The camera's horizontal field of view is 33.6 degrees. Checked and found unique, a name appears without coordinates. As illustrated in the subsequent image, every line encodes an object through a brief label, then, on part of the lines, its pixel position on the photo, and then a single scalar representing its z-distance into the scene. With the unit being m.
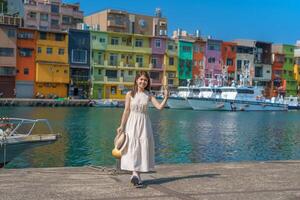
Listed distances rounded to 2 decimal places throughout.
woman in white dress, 8.67
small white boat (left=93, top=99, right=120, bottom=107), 77.94
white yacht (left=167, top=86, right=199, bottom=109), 80.88
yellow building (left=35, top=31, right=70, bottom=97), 77.80
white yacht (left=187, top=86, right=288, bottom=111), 79.06
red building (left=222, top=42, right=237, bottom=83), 99.25
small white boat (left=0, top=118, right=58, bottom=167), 16.72
